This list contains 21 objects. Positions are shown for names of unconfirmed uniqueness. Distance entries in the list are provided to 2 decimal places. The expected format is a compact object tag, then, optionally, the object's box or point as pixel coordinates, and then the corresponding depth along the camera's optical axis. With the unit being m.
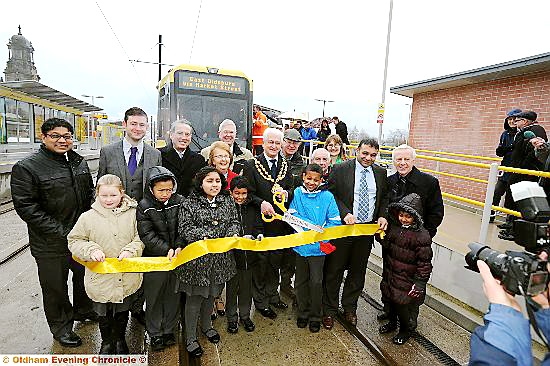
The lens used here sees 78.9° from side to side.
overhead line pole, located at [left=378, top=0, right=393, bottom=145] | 11.44
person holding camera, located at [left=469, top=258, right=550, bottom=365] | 1.11
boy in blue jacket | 3.47
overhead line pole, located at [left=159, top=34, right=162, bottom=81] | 22.41
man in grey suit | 3.39
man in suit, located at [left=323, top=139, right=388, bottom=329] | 3.62
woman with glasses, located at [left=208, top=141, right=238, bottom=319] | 3.38
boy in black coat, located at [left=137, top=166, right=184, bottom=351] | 2.87
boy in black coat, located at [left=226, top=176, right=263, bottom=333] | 3.41
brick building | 6.90
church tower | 52.69
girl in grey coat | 3.02
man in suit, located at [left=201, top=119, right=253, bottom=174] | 4.25
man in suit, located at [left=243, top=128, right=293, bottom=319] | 3.66
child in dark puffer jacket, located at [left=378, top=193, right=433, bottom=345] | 3.20
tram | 8.03
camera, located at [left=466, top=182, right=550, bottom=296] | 1.23
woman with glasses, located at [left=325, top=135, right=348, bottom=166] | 5.22
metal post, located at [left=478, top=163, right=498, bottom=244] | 3.80
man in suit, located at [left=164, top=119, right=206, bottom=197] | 3.81
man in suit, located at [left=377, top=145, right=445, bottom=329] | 3.48
